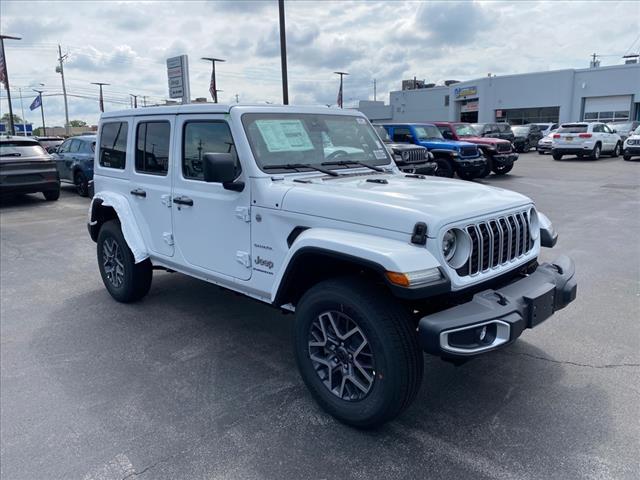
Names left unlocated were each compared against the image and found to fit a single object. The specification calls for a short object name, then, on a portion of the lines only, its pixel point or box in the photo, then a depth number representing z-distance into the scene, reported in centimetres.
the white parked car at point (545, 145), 2605
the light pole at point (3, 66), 2746
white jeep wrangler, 283
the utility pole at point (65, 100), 4694
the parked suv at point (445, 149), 1479
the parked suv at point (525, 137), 2742
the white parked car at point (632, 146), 2083
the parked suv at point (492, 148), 1636
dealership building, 3756
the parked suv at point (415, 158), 1282
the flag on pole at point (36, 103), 4781
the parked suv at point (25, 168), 1235
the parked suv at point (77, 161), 1371
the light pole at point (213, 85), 2262
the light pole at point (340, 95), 4084
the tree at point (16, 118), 9653
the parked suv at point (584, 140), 2222
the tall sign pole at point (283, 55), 1641
